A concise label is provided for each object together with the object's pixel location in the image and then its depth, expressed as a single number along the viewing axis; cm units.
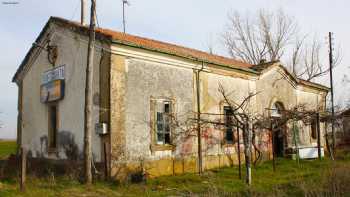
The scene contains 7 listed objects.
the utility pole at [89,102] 1031
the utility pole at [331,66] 2049
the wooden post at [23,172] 928
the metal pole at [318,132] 1712
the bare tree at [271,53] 3250
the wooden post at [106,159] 1084
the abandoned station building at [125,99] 1137
